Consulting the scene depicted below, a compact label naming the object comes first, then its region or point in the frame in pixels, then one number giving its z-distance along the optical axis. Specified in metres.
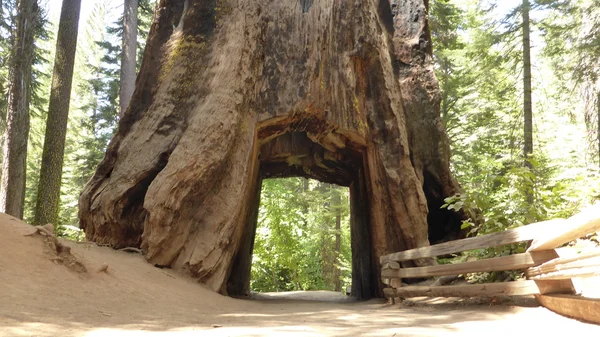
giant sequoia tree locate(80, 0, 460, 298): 8.61
